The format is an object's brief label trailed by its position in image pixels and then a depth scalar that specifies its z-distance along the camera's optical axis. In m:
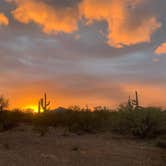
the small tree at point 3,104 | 13.85
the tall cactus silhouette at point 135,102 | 14.19
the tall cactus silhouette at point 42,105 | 18.47
